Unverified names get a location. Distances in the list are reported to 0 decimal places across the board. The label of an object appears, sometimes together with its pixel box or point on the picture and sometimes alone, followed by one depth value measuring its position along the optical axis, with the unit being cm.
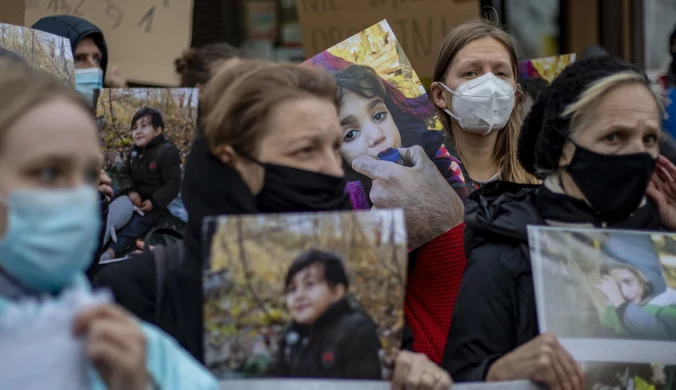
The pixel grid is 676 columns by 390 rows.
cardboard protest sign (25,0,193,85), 522
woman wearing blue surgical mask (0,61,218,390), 173
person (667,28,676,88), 494
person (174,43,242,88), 434
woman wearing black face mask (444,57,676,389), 286
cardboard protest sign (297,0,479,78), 527
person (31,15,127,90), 478
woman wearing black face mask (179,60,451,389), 250
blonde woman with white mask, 417
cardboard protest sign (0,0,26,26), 459
